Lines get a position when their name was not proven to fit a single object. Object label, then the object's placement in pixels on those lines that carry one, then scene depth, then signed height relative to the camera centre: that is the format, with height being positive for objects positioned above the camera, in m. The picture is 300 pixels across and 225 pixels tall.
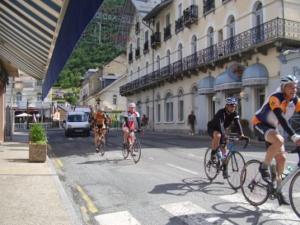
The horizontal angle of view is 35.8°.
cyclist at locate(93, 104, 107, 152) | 17.88 -0.04
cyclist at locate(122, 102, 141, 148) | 15.12 +0.10
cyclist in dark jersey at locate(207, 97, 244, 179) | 9.75 -0.05
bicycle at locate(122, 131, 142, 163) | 15.04 -0.83
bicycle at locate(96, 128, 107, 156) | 18.14 -0.66
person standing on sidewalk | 36.91 +0.07
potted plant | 14.81 -0.77
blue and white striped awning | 7.51 +2.36
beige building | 27.59 +4.99
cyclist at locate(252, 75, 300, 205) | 6.91 +0.03
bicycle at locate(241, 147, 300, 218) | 6.71 -1.02
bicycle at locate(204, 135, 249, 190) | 9.16 -0.84
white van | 35.06 -0.23
